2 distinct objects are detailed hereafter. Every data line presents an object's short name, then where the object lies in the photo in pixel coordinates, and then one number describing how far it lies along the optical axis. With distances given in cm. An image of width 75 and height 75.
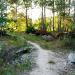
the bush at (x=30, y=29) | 1308
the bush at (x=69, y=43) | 811
